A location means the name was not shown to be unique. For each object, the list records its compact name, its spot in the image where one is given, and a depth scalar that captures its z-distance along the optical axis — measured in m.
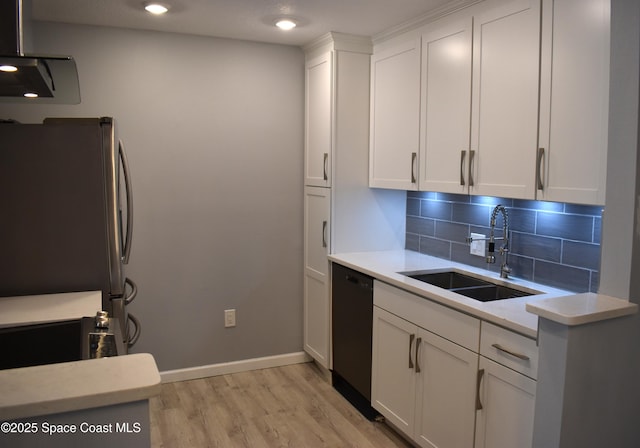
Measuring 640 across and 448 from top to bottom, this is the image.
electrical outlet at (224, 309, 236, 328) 3.71
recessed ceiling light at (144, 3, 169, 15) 2.79
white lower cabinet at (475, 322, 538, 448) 1.92
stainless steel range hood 1.56
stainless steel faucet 2.68
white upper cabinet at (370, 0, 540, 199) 2.28
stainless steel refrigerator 2.30
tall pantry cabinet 3.37
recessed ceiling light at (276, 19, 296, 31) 3.06
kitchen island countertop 1.13
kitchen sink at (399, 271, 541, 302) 2.62
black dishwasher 3.05
